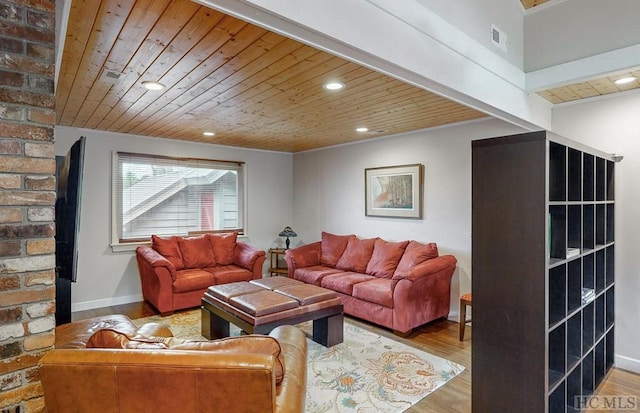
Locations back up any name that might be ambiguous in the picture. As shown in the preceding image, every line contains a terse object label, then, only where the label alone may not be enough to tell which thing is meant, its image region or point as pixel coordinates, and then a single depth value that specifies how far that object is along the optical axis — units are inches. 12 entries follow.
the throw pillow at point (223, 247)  206.1
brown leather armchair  44.4
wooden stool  138.4
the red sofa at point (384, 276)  143.9
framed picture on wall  181.5
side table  233.3
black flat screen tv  75.5
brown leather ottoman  118.8
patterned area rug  98.7
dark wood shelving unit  72.7
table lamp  239.9
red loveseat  169.5
